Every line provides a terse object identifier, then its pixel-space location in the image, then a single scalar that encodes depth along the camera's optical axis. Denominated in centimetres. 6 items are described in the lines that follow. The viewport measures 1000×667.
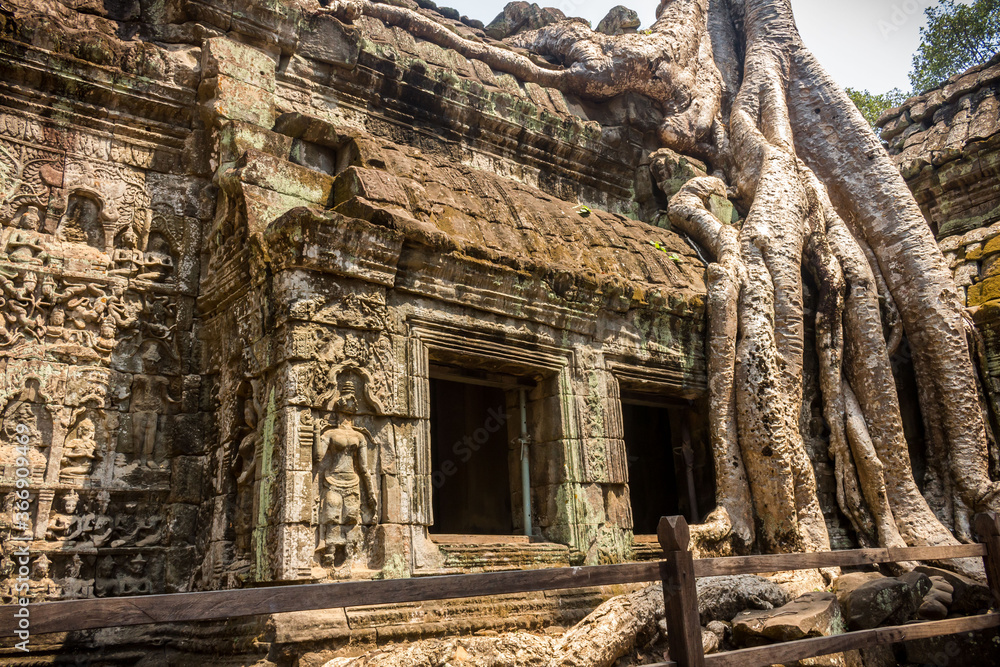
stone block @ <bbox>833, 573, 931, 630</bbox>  426
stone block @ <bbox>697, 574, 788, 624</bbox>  415
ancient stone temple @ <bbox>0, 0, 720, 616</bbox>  415
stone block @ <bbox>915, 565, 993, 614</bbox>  489
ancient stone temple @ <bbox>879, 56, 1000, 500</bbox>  752
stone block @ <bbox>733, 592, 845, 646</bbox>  374
